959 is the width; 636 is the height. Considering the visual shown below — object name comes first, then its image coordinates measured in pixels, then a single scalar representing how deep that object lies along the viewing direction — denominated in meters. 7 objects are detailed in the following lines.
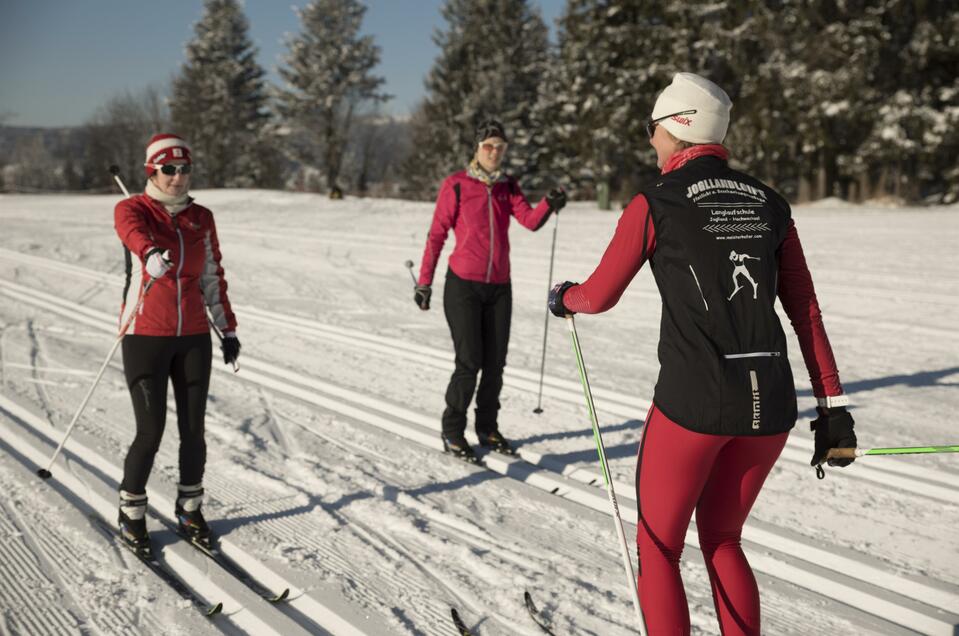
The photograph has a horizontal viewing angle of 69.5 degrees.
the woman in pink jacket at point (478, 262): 4.56
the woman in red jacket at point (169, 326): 3.31
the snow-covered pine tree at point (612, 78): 26.34
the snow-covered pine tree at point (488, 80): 33.81
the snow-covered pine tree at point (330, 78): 35.62
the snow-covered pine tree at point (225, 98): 41.09
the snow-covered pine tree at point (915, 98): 20.91
